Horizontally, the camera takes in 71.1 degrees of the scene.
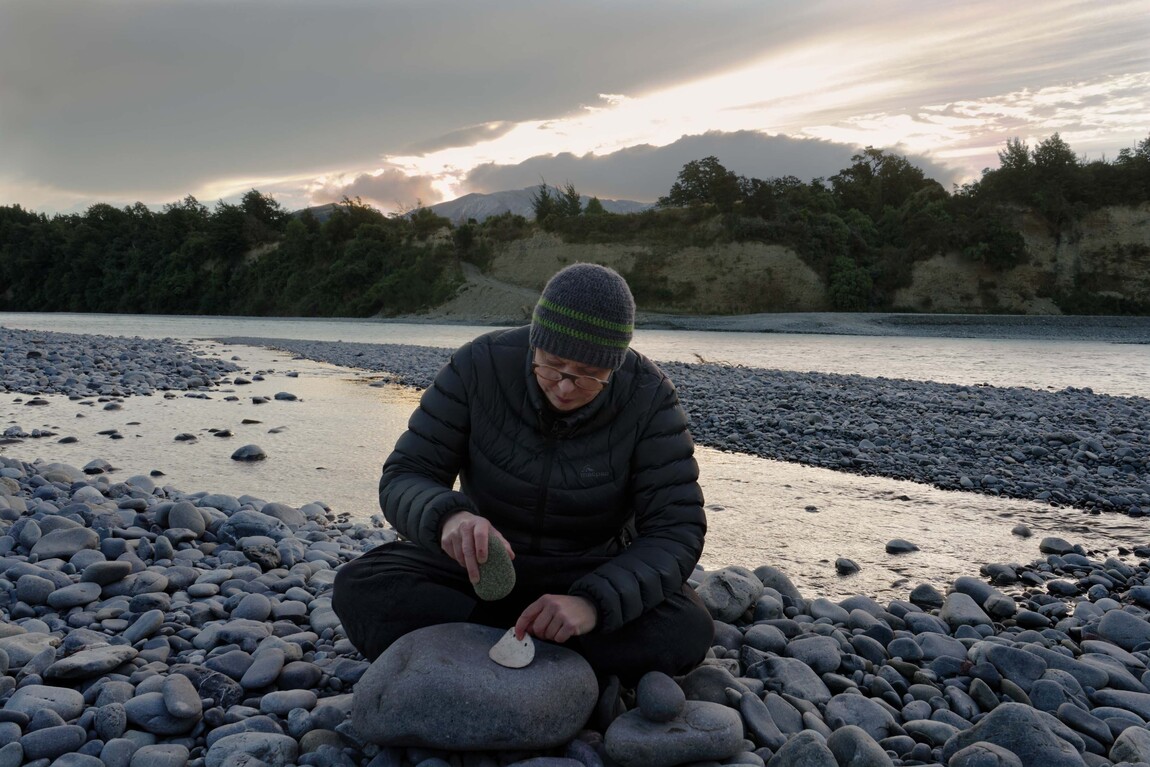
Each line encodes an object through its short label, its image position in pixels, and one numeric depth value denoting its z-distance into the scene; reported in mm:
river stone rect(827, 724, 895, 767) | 2274
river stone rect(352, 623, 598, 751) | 2225
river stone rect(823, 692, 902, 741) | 2604
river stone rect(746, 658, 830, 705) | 2787
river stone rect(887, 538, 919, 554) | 4770
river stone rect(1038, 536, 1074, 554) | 4699
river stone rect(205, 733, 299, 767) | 2242
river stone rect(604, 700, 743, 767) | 2275
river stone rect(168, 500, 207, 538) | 4191
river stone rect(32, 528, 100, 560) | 3699
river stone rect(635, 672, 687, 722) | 2361
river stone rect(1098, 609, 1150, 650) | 3293
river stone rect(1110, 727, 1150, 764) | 2361
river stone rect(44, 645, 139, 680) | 2576
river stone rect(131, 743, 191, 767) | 2219
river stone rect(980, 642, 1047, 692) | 2893
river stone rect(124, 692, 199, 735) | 2381
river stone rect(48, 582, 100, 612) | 3230
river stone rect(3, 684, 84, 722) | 2391
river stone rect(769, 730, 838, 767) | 2244
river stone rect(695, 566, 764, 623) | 3383
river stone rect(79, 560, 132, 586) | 3395
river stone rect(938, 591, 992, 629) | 3508
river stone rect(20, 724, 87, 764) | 2227
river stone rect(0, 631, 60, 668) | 2696
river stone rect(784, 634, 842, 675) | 2998
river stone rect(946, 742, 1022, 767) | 2223
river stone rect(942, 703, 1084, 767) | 2268
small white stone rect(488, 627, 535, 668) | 2369
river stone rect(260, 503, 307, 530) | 4770
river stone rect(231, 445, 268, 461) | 6793
